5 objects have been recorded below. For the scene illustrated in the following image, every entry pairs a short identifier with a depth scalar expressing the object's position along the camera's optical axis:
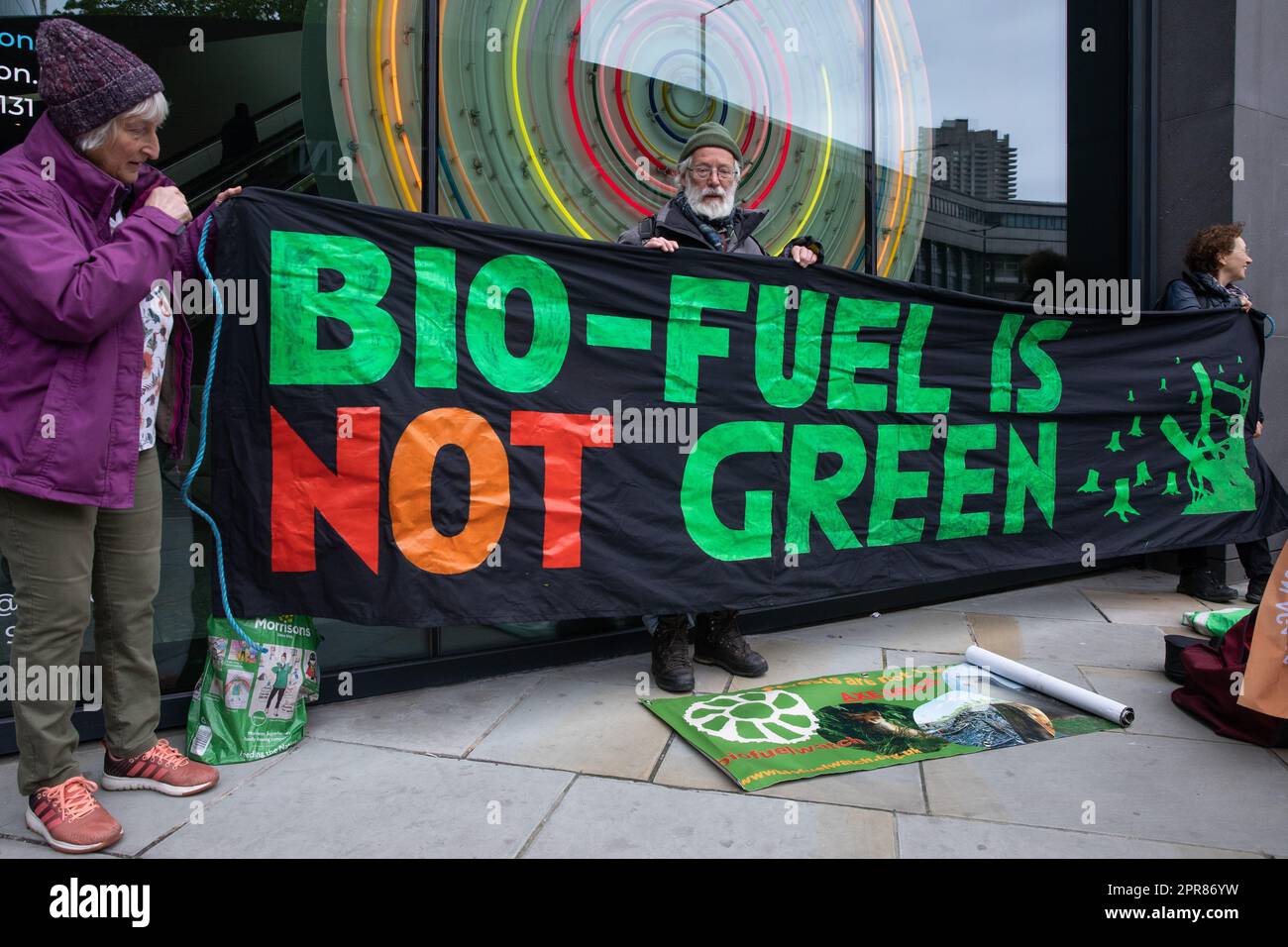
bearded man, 3.79
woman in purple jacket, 2.21
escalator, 3.28
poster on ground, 2.93
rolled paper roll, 3.28
